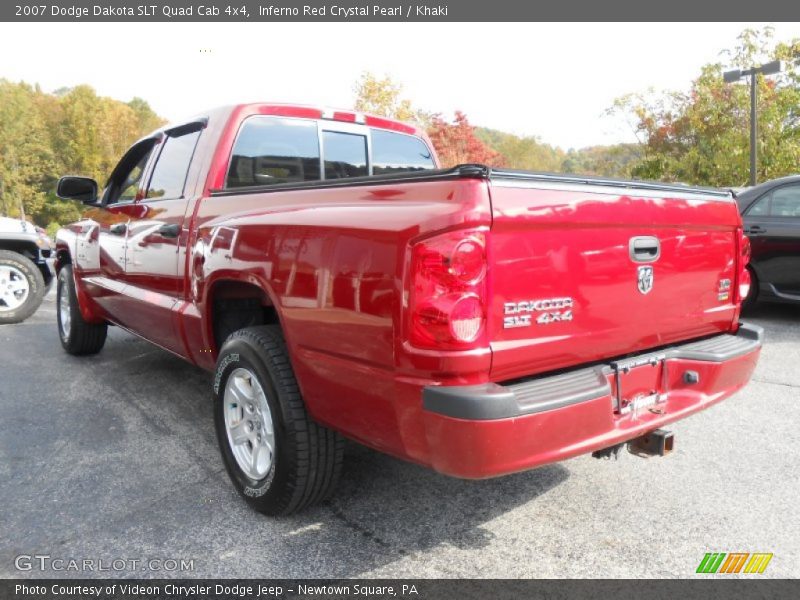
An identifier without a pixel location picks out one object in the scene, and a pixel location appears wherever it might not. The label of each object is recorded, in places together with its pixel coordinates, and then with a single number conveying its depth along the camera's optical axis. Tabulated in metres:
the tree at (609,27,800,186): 20.34
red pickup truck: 1.92
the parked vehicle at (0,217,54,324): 7.54
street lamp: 14.75
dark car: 6.66
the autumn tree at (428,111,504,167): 26.67
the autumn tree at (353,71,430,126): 25.61
